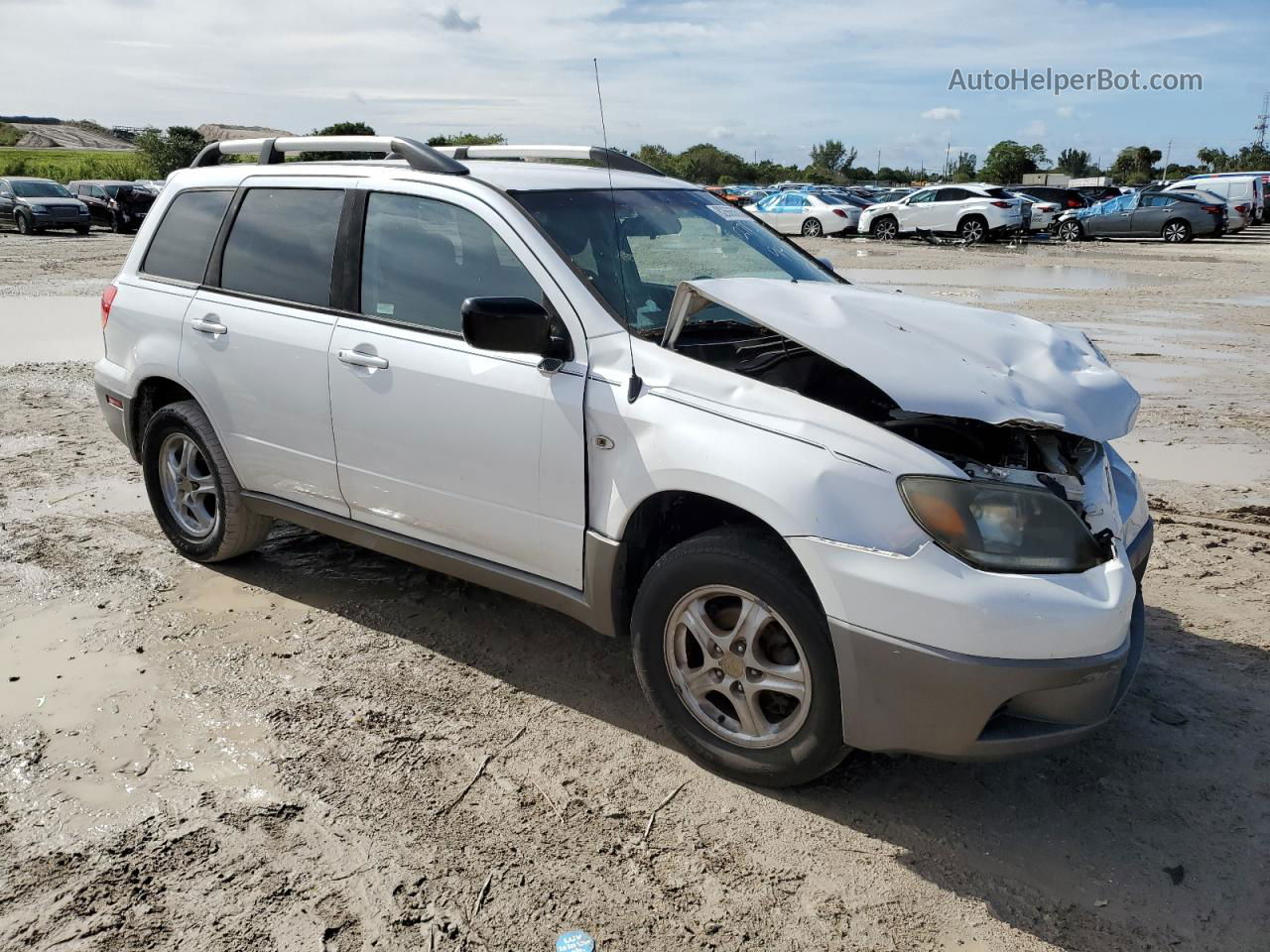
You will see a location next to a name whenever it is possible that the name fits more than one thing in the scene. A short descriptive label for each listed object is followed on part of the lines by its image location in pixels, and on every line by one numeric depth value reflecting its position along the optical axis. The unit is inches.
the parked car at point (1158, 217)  1124.5
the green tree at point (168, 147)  2731.3
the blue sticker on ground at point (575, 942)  103.7
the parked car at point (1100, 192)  1443.2
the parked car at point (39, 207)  1183.6
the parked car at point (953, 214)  1112.2
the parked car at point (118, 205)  1285.7
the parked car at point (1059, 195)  1327.5
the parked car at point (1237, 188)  1198.9
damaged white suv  111.7
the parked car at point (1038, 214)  1149.7
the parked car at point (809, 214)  1197.1
